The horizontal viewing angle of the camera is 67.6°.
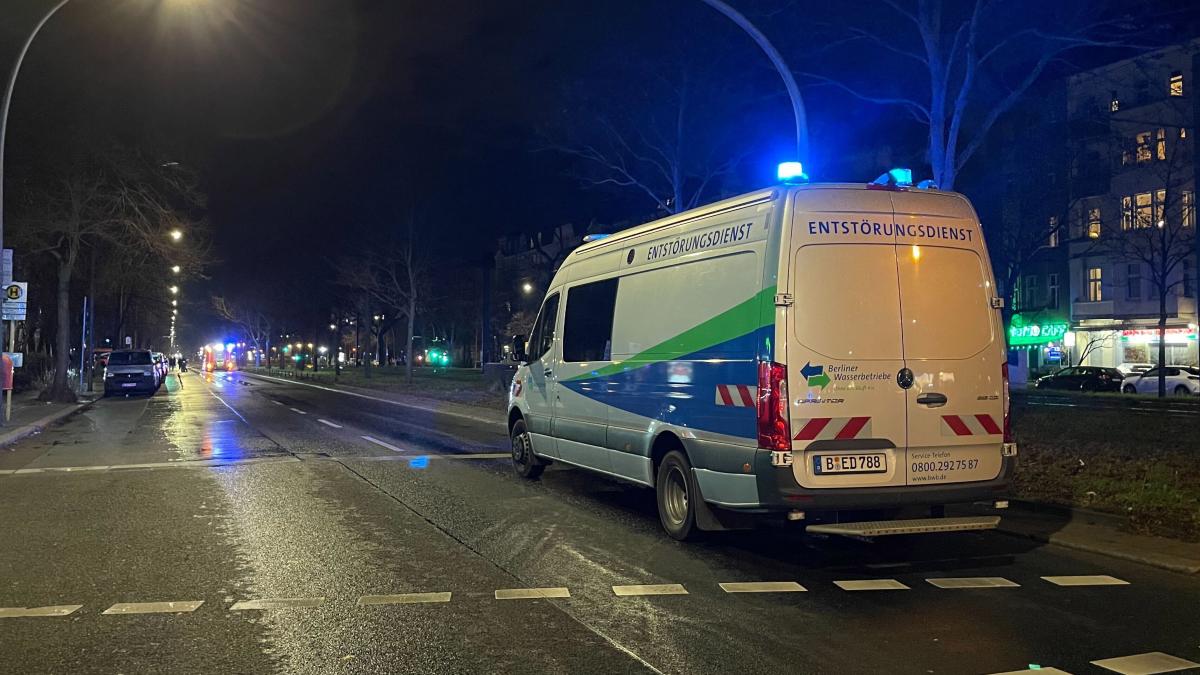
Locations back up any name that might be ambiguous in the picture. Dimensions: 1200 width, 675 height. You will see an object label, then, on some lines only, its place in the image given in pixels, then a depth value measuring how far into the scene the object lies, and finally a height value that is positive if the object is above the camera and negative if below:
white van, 6.58 +0.02
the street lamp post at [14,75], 16.27 +5.71
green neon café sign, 45.22 +1.66
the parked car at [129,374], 35.31 -0.40
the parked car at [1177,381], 31.09 -0.56
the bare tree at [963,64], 14.11 +5.11
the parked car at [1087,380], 34.66 -0.55
